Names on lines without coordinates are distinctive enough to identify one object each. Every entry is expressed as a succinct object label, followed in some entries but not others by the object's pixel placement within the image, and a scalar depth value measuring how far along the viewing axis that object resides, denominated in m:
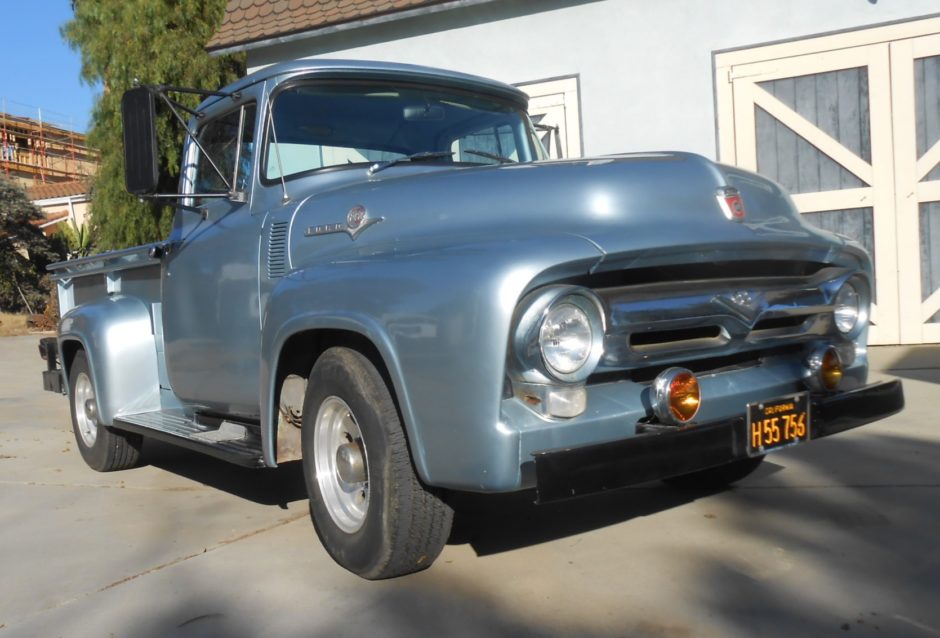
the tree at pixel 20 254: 22.50
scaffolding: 35.31
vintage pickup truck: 2.93
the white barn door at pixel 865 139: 8.25
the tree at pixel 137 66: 13.79
